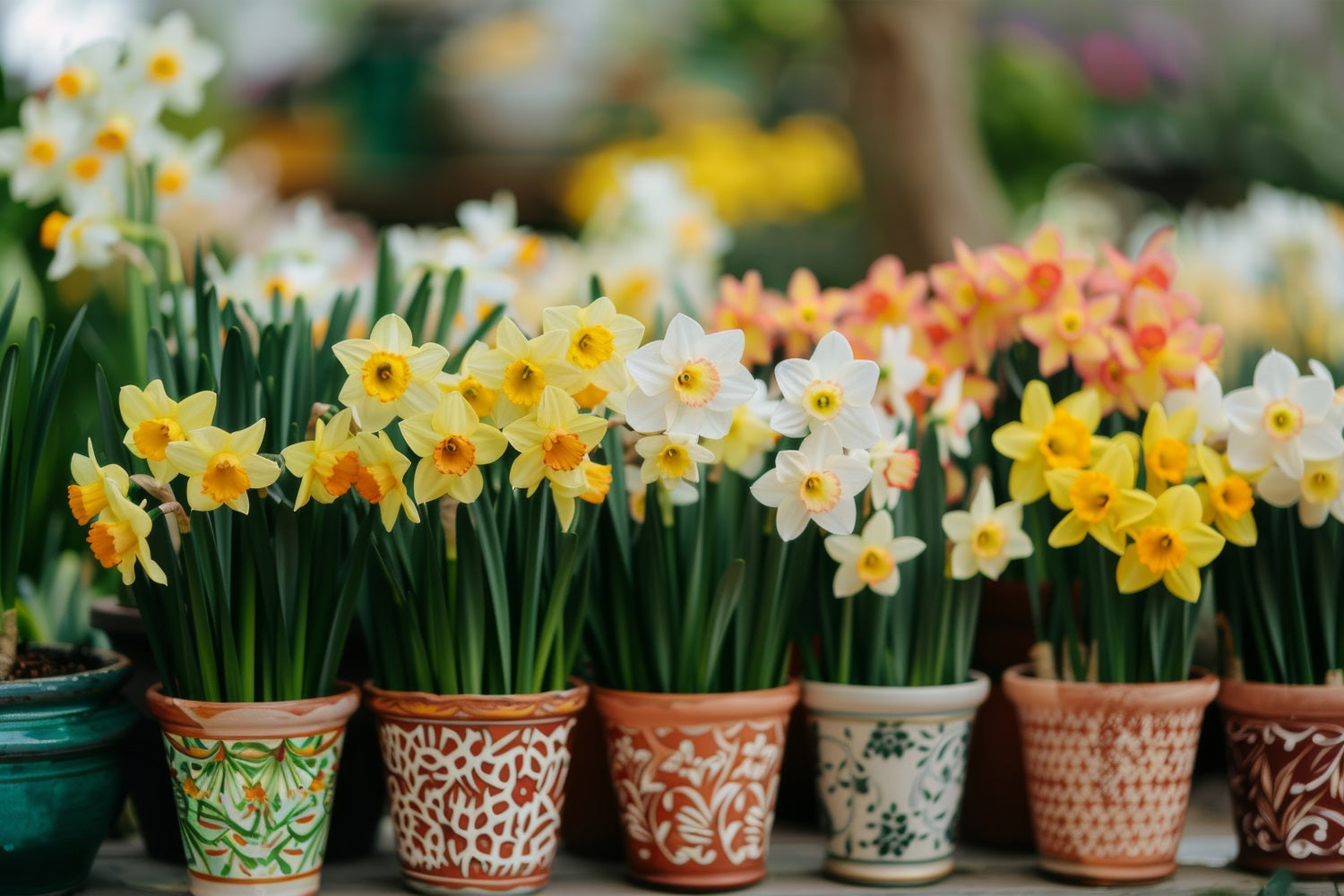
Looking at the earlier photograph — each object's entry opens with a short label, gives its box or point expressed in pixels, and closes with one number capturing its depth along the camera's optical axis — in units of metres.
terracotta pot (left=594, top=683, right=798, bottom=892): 2.32
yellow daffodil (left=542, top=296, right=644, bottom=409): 2.24
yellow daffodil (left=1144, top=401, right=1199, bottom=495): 2.32
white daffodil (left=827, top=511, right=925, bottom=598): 2.33
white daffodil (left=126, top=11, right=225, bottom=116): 2.52
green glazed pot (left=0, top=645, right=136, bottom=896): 2.28
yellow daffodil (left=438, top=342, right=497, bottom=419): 2.25
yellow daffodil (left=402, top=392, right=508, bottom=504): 2.23
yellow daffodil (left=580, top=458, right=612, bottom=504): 2.25
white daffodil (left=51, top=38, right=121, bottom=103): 2.49
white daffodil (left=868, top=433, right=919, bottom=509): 2.31
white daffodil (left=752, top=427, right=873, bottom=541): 2.25
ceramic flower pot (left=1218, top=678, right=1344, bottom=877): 2.35
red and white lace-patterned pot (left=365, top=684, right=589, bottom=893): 2.30
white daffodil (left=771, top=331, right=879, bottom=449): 2.26
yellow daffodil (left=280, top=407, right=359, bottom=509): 2.24
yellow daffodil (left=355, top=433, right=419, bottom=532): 2.24
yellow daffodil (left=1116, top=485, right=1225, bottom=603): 2.30
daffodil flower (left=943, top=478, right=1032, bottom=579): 2.34
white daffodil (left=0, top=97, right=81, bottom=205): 2.48
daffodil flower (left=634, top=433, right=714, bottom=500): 2.26
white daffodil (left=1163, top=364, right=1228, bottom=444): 2.34
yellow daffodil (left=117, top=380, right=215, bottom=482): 2.24
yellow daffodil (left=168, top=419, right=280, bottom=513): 2.23
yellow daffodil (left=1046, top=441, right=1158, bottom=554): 2.31
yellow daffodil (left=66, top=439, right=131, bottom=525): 2.24
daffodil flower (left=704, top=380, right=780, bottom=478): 2.34
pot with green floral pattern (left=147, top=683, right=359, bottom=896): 2.28
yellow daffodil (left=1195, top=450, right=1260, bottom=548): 2.31
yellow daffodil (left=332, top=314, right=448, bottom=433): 2.23
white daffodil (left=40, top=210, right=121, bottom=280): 2.45
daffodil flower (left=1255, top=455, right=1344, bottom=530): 2.31
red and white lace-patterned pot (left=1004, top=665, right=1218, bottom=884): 2.34
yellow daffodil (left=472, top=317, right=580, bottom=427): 2.24
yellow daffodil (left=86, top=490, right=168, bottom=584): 2.24
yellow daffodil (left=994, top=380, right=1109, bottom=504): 2.34
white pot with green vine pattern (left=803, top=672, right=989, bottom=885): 2.35
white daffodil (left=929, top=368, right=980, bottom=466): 2.38
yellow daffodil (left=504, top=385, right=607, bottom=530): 2.23
